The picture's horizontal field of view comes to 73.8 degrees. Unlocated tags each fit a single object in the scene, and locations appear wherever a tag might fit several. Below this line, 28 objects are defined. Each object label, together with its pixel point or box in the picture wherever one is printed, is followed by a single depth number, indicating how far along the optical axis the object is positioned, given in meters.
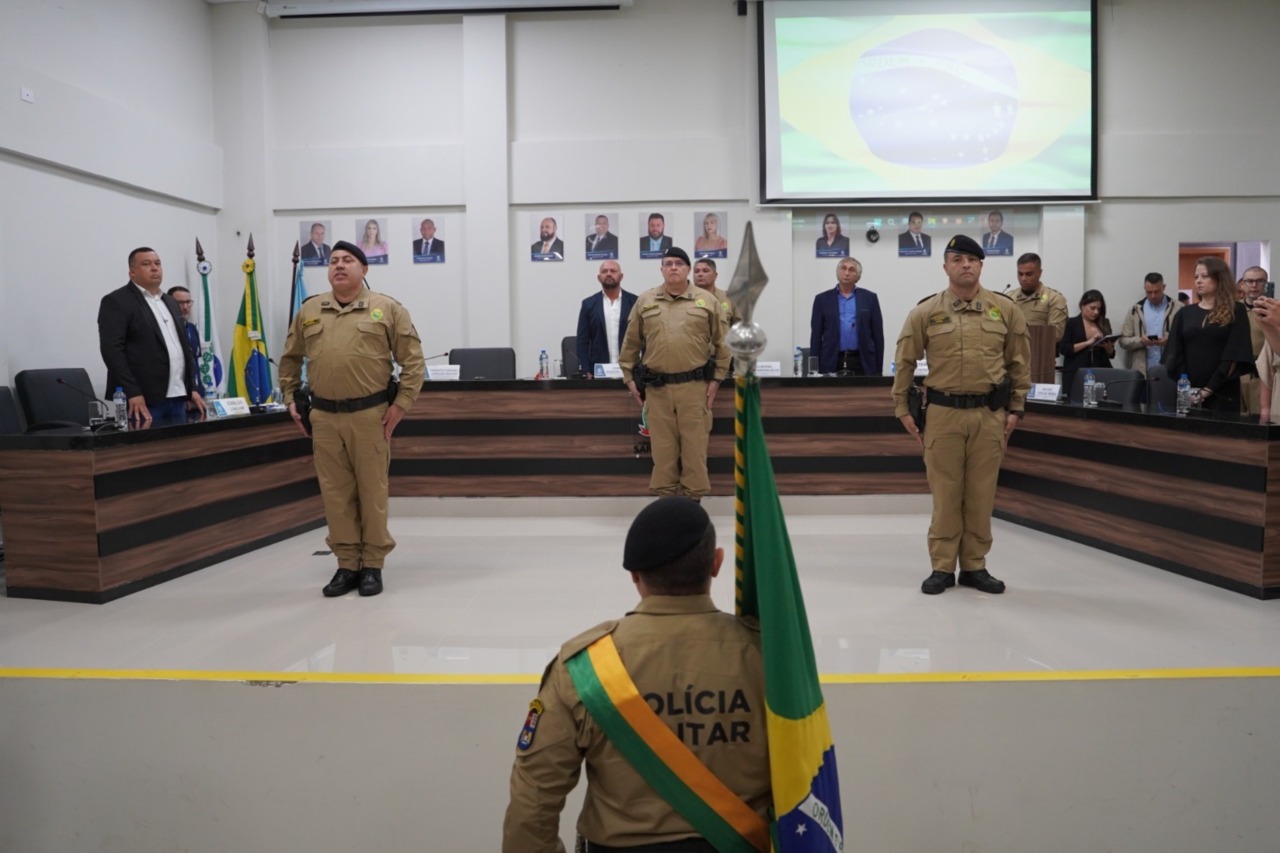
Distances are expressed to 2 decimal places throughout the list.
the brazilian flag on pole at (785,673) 1.29
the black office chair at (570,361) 6.59
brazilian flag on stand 7.64
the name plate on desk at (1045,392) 5.15
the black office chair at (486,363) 7.02
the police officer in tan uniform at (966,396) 3.71
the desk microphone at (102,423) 4.12
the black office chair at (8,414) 5.30
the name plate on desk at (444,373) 5.84
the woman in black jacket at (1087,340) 7.39
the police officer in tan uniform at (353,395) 3.81
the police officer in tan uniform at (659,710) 1.30
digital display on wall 7.93
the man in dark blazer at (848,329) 6.43
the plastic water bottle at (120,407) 4.32
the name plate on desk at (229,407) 4.83
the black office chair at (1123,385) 5.06
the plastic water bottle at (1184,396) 4.26
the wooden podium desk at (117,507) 3.77
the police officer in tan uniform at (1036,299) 6.57
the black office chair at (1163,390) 5.25
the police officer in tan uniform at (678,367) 4.93
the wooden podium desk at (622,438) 5.75
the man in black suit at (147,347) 4.64
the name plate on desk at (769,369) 6.14
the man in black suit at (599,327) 6.11
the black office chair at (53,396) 5.35
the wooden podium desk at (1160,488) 3.62
